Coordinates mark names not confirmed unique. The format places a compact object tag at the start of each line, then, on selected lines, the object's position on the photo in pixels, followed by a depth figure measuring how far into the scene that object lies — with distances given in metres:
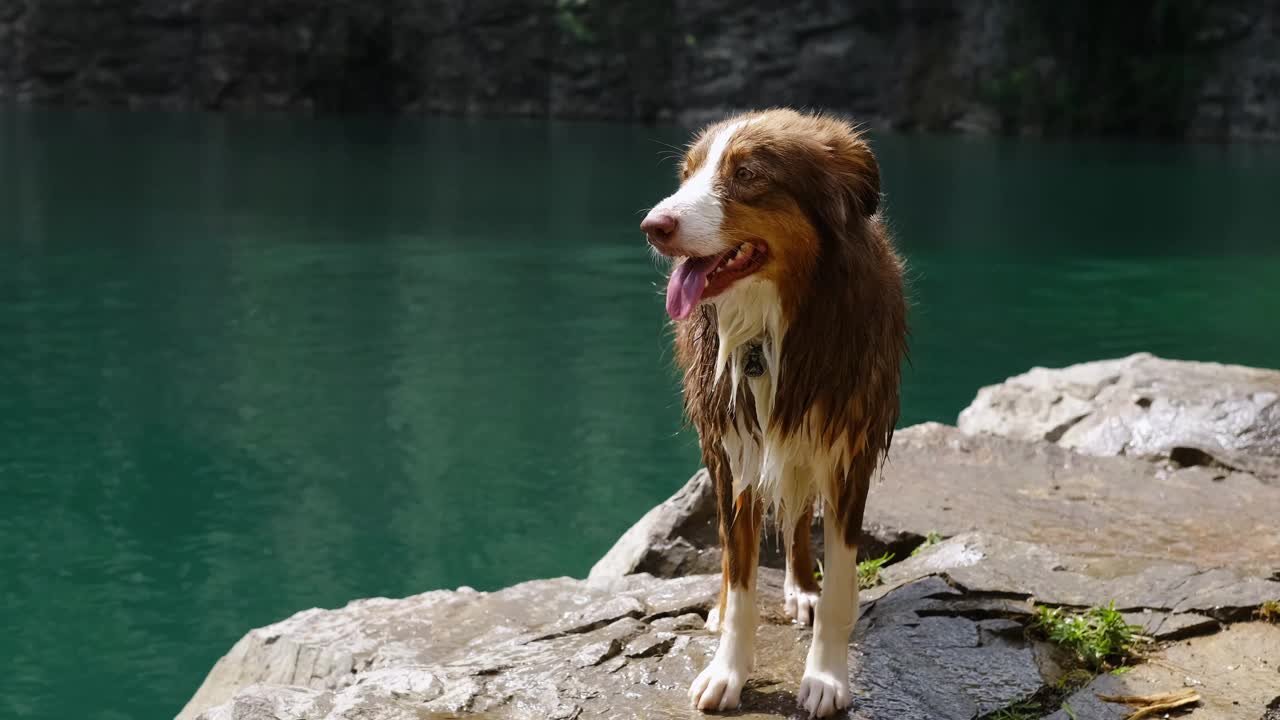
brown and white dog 2.87
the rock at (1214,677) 3.15
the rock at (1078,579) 3.63
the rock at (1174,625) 3.52
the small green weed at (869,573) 3.96
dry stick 3.14
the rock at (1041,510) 4.23
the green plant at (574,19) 31.02
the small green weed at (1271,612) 3.55
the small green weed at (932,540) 4.28
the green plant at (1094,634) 3.43
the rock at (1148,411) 5.36
